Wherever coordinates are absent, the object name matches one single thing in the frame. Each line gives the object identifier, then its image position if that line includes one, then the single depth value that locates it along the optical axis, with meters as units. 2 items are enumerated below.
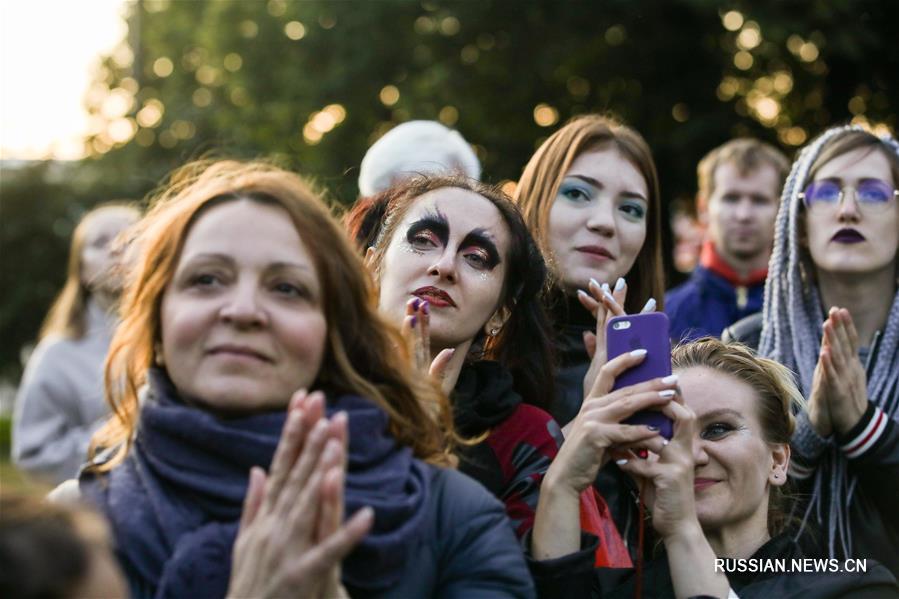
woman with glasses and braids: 3.65
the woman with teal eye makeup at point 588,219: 3.96
